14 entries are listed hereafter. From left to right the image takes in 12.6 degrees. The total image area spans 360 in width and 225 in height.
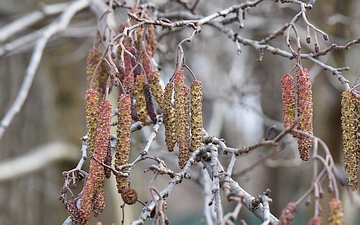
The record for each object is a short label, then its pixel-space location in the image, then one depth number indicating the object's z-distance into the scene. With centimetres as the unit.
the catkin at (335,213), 134
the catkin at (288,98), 146
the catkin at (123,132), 144
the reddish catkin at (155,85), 151
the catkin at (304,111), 143
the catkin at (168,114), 147
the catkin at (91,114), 146
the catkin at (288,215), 135
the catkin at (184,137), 145
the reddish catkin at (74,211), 142
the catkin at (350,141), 144
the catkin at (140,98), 150
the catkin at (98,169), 142
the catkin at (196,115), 146
